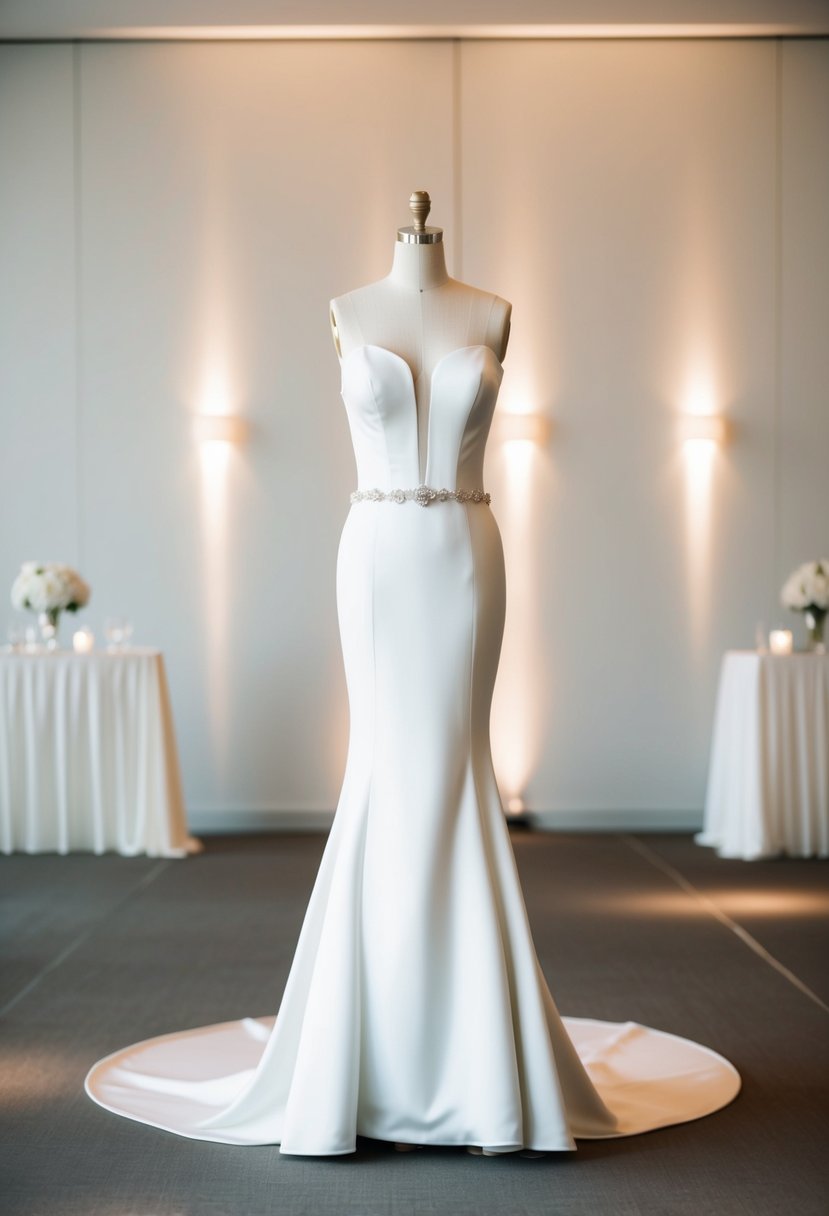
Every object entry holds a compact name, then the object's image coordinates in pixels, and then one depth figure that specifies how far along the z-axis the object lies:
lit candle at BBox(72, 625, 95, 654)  7.23
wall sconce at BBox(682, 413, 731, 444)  7.93
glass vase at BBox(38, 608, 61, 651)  7.20
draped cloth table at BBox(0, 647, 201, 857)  6.93
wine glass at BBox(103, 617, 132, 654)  7.25
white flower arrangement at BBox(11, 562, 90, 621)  7.09
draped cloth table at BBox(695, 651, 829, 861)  6.92
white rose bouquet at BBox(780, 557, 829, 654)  7.30
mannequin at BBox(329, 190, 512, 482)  3.12
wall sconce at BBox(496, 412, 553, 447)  7.95
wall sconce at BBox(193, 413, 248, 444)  7.91
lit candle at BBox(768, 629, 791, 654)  7.30
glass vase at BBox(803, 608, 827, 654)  7.37
